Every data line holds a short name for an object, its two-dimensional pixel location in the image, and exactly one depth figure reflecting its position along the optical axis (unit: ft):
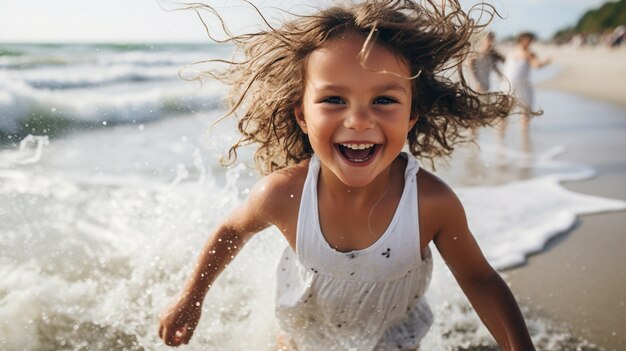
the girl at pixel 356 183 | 2.06
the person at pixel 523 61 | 22.45
